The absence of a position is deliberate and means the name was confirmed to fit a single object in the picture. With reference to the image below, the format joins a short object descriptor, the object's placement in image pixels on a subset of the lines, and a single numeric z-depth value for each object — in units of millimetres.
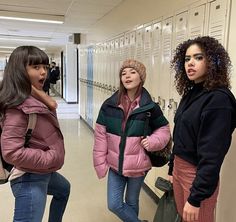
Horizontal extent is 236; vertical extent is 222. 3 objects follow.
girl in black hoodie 1155
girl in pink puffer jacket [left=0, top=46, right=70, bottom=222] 1285
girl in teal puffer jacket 1723
